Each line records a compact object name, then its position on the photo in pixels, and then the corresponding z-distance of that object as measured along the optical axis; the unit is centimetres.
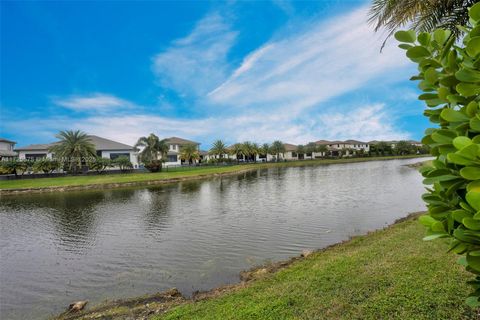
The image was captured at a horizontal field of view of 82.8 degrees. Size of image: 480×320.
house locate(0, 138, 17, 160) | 4981
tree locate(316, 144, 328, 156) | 10038
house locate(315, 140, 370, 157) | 10689
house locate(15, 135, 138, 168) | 5515
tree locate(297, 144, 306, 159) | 9994
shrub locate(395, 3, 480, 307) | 113
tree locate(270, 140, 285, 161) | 8721
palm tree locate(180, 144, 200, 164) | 6581
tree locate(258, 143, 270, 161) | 8601
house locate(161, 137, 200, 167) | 6831
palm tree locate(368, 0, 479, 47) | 733
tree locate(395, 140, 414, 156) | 10556
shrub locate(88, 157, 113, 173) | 4491
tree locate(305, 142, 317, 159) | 10031
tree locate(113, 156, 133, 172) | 4797
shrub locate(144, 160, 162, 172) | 4522
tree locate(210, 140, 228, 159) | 7525
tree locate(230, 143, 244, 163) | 7950
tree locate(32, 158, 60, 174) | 4178
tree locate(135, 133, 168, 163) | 4519
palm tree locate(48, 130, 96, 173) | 4203
